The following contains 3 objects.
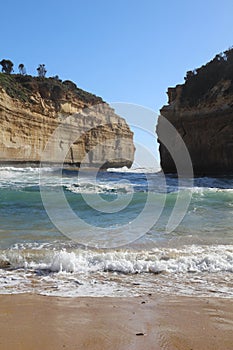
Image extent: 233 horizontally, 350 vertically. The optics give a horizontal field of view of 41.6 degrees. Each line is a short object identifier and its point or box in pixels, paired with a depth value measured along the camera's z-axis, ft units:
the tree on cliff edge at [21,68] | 155.00
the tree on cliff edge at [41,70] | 165.03
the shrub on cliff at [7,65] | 146.59
